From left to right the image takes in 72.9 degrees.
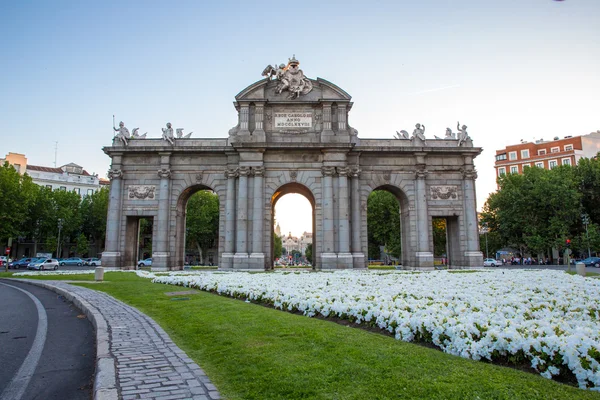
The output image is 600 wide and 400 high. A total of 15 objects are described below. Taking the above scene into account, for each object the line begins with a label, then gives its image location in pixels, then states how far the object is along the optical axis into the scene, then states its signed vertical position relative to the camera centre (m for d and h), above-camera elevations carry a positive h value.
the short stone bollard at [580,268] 24.38 -1.21
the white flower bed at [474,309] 6.34 -1.45
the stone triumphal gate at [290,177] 34.47 +6.37
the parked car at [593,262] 51.03 -1.72
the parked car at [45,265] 48.53 -1.72
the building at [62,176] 78.81 +15.57
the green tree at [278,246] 129.43 +1.17
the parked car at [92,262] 68.25 -1.94
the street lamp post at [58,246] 67.75 +0.78
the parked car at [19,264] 56.03 -1.83
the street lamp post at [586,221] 52.06 +3.47
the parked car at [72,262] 68.44 -1.92
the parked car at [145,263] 59.31 -1.89
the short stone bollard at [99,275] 24.28 -1.46
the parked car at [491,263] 62.83 -2.21
